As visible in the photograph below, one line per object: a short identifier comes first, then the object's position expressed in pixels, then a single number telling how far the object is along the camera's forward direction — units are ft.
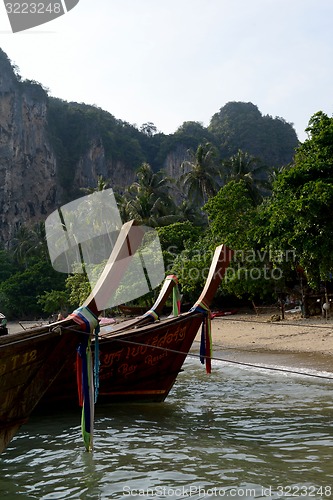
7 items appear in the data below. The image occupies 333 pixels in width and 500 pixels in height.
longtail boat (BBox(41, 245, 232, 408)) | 25.07
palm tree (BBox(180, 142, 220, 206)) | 126.93
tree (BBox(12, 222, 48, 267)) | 170.50
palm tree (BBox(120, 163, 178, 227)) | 120.67
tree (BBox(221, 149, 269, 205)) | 118.14
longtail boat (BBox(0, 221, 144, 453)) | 16.57
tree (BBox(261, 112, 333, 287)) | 52.08
